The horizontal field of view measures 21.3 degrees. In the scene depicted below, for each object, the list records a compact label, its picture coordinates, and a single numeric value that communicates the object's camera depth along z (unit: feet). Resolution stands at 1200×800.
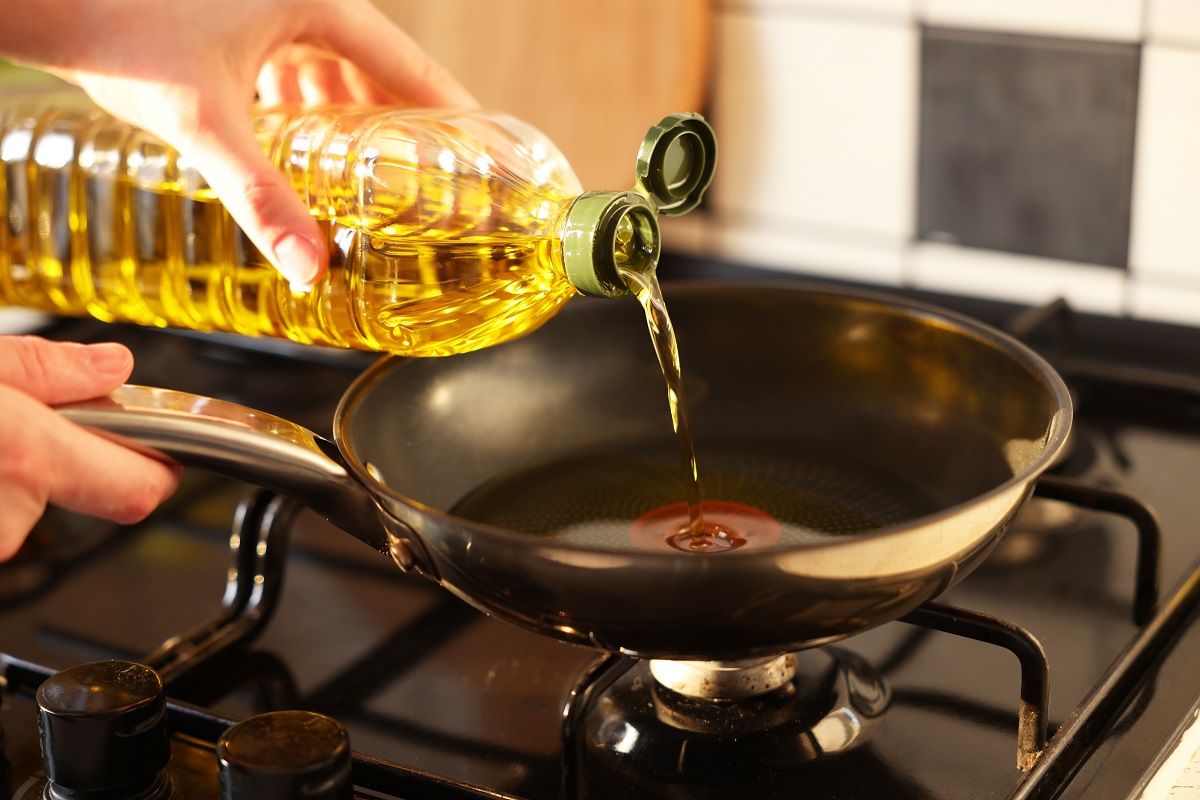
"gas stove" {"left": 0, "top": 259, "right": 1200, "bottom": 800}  3.06
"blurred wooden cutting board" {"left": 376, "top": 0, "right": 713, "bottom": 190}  4.06
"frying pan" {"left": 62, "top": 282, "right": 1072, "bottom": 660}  2.90
